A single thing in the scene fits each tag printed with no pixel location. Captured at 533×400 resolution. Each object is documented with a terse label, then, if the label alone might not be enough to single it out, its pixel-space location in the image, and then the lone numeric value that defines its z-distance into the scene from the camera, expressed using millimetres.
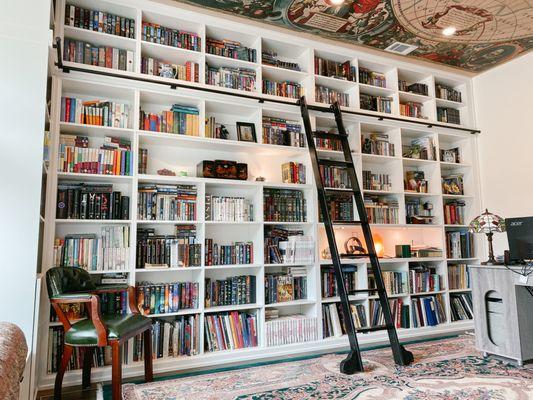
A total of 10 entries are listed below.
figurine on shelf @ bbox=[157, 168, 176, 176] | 3346
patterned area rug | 2414
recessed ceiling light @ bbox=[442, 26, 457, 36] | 3789
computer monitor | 2922
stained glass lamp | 3297
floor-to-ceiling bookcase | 3088
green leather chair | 2307
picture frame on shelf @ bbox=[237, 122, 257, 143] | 3648
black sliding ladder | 2863
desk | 2900
